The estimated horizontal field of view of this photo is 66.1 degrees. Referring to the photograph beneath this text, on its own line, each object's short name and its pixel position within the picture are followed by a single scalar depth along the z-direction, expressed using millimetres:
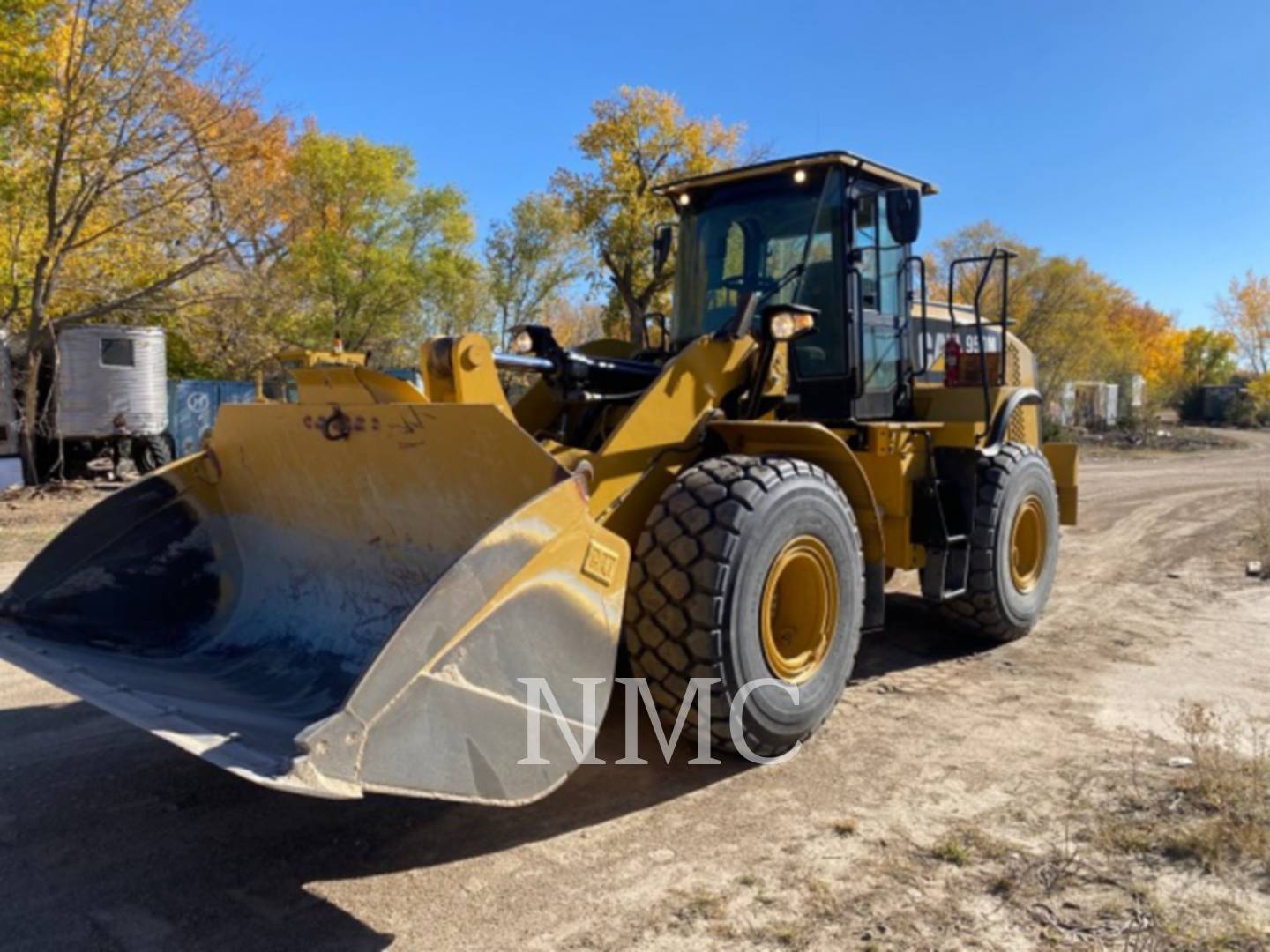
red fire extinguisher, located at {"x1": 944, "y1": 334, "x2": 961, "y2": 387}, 6484
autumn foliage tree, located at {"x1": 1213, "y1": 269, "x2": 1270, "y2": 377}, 56312
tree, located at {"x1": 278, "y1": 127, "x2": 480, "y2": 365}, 30000
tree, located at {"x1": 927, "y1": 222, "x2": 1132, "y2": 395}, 31438
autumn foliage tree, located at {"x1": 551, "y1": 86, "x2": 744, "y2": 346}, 27516
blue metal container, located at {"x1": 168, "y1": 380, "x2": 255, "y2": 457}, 20594
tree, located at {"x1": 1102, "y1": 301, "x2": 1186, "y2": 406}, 39106
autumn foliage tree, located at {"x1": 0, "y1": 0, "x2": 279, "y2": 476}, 13383
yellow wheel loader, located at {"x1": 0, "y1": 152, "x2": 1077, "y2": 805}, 2975
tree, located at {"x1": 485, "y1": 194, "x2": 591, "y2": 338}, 36500
